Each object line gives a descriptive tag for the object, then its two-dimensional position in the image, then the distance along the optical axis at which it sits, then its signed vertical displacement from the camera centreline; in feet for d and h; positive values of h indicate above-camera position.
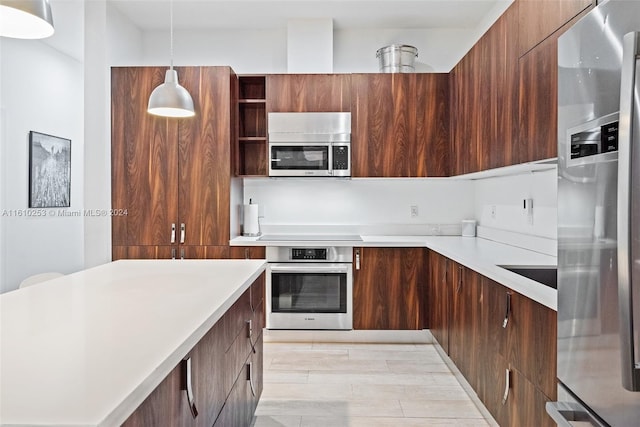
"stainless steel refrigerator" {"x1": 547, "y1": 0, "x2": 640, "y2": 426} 3.28 -0.09
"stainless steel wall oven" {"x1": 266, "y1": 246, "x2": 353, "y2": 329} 12.15 -2.27
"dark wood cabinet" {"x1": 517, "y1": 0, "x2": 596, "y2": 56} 5.74 +2.72
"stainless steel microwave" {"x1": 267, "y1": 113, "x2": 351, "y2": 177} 12.78 +1.79
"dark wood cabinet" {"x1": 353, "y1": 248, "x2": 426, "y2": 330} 12.07 -2.17
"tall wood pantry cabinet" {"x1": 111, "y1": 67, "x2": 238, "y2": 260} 12.23 +1.23
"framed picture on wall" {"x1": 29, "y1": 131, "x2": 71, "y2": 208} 14.64 +1.18
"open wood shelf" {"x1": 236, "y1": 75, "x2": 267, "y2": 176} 13.71 +2.42
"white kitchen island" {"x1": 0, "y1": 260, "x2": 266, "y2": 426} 2.47 -1.07
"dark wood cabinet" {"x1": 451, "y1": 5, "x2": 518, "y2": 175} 7.89 +2.26
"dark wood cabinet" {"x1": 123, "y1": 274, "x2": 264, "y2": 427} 3.39 -1.81
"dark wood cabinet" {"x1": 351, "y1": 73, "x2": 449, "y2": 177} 12.76 +2.36
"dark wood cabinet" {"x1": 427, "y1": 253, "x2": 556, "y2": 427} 5.49 -2.13
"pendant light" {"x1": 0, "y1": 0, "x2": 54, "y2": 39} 3.95 +1.78
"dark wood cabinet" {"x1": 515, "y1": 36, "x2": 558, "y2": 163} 6.21 +1.58
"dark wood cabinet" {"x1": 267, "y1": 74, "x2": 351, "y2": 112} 12.87 +3.31
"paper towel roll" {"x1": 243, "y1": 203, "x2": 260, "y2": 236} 13.37 -0.41
